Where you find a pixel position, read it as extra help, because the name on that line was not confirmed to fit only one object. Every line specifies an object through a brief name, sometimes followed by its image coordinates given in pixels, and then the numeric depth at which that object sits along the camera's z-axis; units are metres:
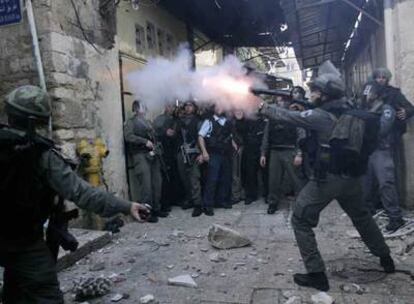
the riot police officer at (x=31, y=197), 2.63
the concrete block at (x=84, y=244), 5.04
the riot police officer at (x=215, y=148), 7.71
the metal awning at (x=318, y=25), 8.18
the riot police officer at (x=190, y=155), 7.72
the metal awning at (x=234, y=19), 9.85
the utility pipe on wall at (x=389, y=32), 6.87
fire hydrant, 6.18
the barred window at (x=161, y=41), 9.72
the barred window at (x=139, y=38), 8.56
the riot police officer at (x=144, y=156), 7.29
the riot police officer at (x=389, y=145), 6.05
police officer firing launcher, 4.22
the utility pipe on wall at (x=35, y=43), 5.60
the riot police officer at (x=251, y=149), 8.26
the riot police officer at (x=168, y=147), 7.95
